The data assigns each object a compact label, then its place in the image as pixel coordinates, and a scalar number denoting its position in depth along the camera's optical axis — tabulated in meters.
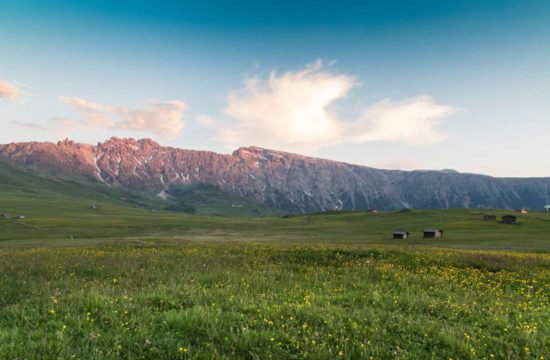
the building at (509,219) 104.31
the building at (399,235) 78.60
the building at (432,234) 79.31
